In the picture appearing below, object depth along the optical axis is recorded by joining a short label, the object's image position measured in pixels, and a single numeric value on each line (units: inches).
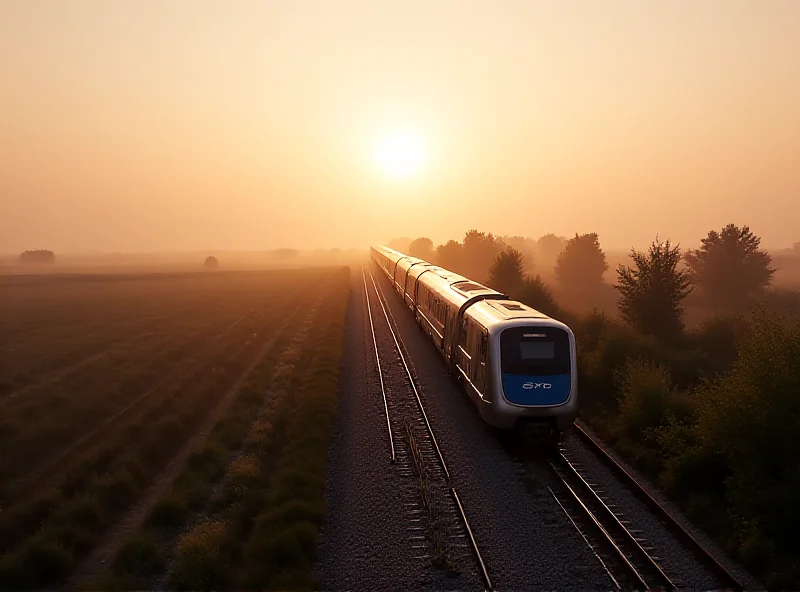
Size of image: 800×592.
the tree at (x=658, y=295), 1218.0
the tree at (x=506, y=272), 1892.2
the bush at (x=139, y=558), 420.5
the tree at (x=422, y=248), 5575.8
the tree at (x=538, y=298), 1383.7
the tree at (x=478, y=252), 3090.6
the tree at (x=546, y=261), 6485.2
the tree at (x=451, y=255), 3265.3
